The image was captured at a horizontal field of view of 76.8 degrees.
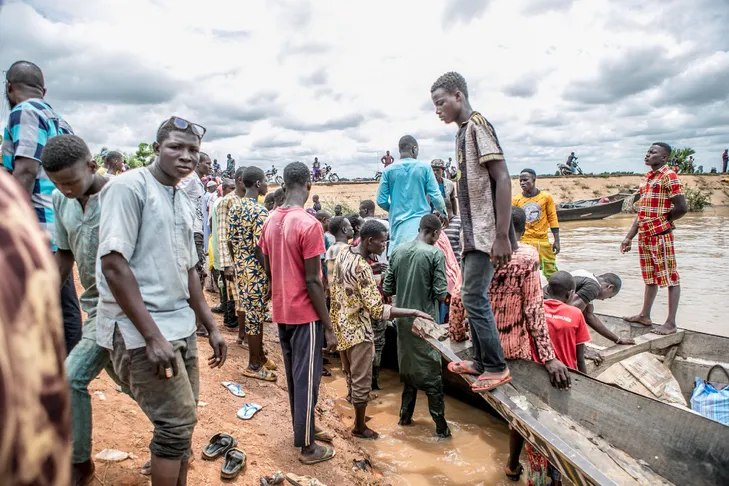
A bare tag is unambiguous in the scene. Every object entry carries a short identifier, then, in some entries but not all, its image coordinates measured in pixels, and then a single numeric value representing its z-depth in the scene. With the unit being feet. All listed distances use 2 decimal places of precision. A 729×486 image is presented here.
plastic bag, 12.22
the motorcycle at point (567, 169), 118.93
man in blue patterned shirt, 8.59
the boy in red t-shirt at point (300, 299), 10.46
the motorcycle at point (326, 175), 98.12
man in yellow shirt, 19.45
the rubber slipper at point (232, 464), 9.30
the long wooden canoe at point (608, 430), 8.83
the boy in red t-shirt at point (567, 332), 11.34
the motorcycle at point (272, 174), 86.43
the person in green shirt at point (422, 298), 13.42
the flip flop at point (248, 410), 12.25
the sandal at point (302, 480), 9.46
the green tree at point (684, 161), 134.00
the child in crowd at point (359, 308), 12.92
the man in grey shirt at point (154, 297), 6.17
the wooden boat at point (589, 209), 83.66
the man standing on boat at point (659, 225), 16.41
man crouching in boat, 13.43
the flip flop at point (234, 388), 13.39
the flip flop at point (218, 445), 9.83
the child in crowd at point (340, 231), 14.88
